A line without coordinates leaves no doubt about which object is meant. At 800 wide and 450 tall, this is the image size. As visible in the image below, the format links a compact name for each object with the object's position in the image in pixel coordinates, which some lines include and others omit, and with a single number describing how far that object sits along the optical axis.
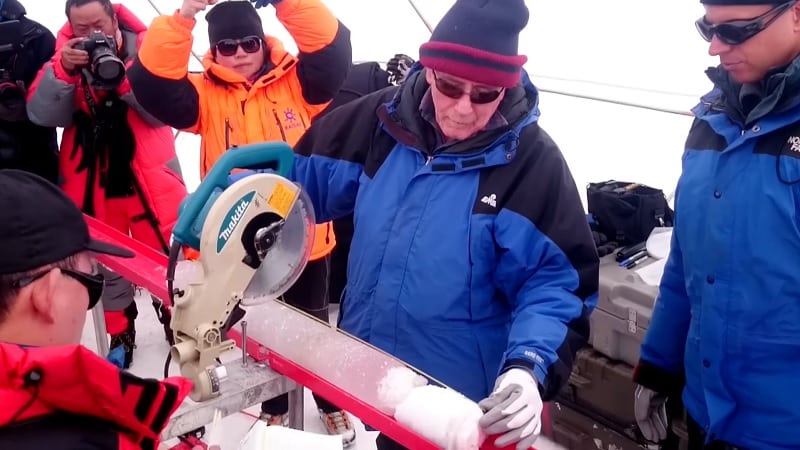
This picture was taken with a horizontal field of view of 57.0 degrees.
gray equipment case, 2.30
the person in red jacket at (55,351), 0.89
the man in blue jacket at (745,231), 1.39
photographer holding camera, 2.60
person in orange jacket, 2.32
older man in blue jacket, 1.40
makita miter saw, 1.14
